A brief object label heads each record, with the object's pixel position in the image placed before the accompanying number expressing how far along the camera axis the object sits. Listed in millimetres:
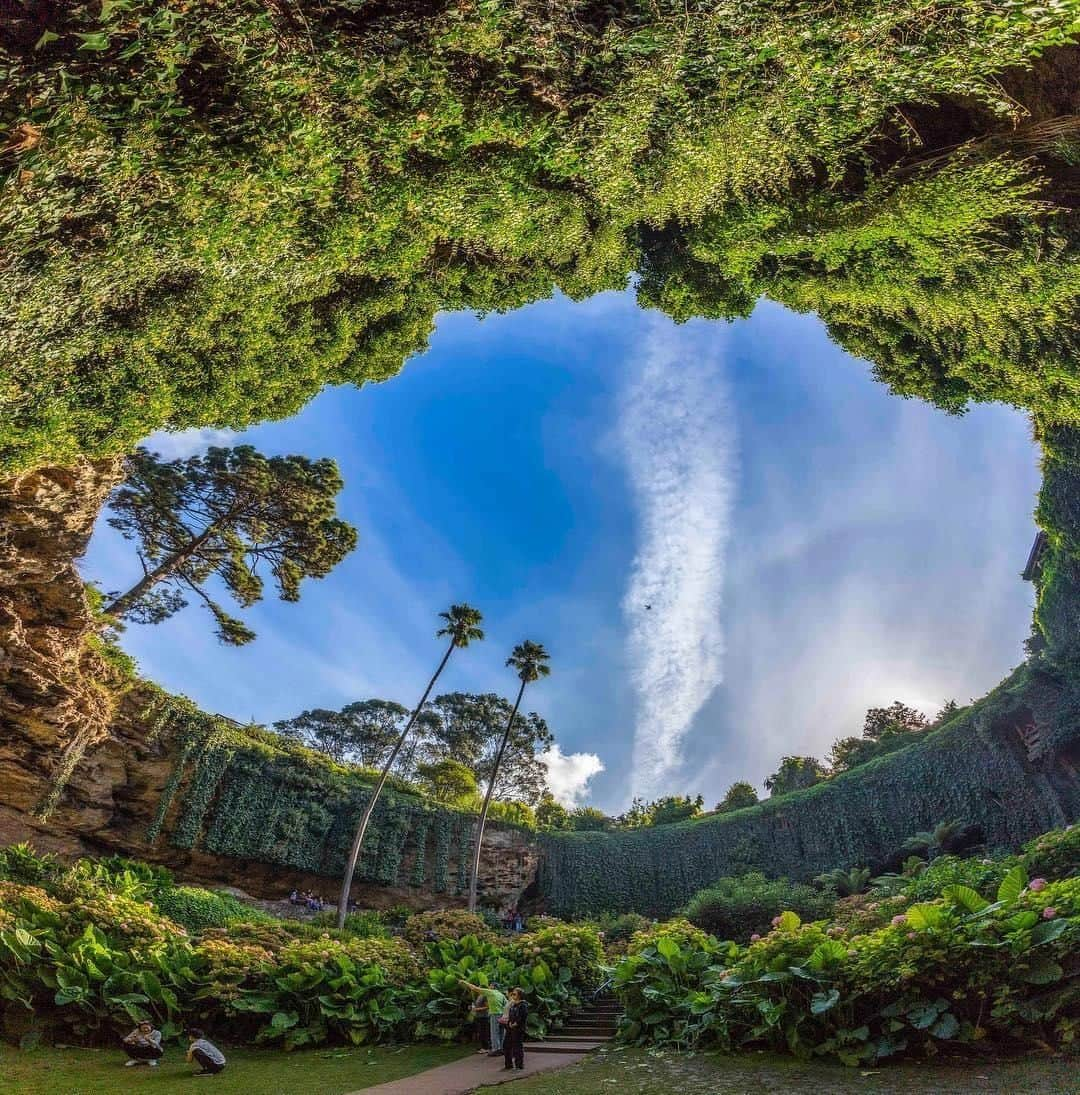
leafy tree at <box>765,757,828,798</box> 34188
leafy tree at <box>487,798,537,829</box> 32638
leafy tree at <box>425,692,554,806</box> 40125
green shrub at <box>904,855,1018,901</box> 11641
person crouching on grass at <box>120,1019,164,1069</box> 6969
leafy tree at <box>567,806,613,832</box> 41000
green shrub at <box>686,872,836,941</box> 17344
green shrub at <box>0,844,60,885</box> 12164
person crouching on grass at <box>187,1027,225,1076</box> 6641
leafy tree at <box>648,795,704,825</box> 34156
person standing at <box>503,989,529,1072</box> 6789
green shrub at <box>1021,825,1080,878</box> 11023
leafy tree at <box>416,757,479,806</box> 33156
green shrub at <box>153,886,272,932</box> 13219
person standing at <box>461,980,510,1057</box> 7719
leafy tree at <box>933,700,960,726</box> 25997
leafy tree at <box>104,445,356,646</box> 16016
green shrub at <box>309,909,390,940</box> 16309
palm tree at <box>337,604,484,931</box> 25250
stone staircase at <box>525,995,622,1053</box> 7867
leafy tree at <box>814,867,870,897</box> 19422
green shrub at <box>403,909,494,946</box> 14898
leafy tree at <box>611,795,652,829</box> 41475
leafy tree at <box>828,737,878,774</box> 26219
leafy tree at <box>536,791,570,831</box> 40438
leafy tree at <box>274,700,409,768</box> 45250
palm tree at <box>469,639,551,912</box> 28141
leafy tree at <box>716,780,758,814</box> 32438
